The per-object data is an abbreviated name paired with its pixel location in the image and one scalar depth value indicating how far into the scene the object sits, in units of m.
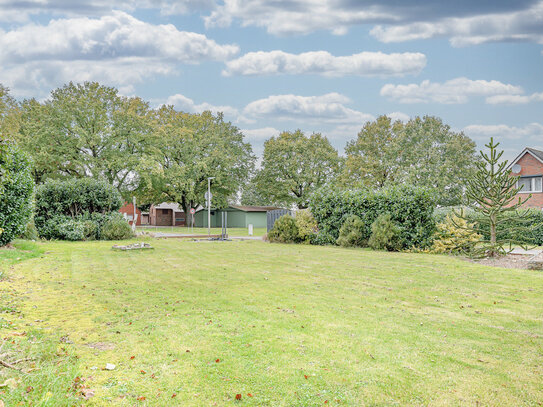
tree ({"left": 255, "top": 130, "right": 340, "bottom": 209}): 47.53
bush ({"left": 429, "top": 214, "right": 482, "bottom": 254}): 13.60
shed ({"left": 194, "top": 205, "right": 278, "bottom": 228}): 54.28
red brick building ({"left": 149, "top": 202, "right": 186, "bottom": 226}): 63.53
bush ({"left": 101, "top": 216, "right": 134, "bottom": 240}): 20.42
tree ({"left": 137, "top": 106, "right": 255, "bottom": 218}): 43.31
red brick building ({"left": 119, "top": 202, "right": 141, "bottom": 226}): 63.72
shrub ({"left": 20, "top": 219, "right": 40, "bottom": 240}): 17.11
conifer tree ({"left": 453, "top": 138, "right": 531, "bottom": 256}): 12.18
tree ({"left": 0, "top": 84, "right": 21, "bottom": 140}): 29.49
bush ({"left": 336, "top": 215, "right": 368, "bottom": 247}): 16.72
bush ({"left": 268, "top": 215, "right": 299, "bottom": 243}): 20.02
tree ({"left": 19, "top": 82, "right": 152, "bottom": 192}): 34.25
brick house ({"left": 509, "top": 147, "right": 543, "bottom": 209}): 30.33
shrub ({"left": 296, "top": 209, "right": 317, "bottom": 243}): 19.51
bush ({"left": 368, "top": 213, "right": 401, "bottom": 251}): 15.27
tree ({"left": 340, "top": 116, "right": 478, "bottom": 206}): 37.12
